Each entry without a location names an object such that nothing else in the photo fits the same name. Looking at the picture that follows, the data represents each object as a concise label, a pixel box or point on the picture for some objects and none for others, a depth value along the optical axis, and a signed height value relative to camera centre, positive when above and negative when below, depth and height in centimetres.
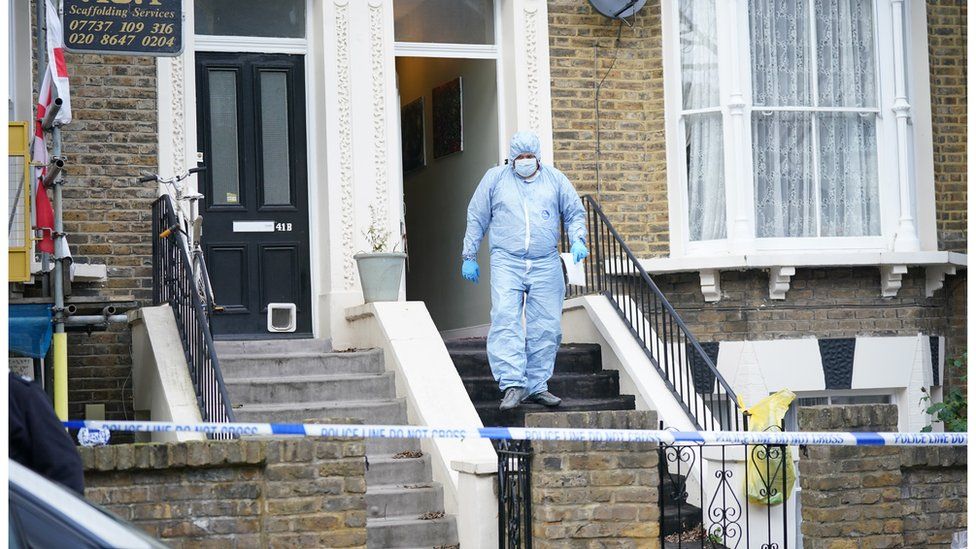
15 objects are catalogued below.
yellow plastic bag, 1808 -67
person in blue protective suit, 1958 +64
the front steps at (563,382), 2003 -23
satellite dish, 2398 +276
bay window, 2361 +177
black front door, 2309 +137
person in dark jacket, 1004 -25
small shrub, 2328 -57
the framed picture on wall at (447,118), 2630 +212
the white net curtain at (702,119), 2381 +182
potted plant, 2180 +61
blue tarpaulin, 1745 +23
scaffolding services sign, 1823 +211
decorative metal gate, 1820 -99
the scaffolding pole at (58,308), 1700 +34
